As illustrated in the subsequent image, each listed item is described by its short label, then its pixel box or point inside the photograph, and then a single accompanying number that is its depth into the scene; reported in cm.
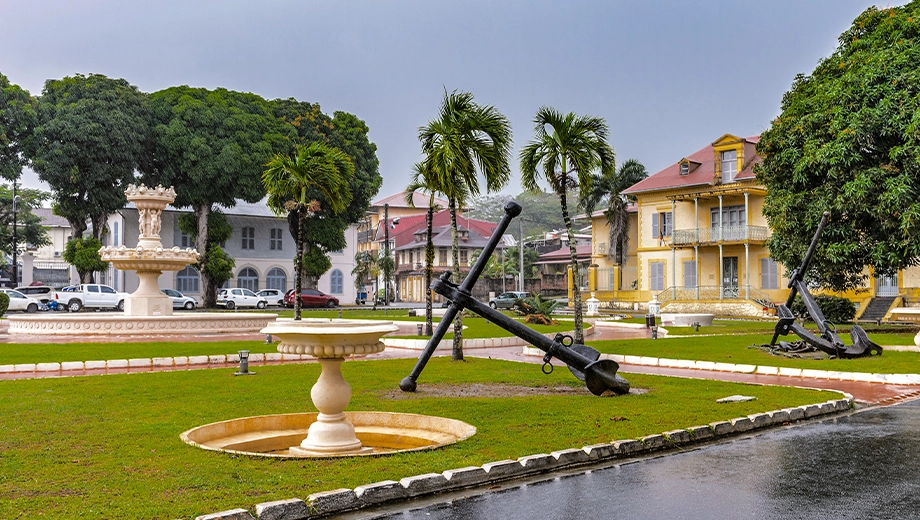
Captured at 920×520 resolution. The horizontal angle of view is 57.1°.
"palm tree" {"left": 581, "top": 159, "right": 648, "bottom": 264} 5734
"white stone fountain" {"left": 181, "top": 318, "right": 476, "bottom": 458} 809
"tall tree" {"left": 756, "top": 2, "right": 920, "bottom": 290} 2534
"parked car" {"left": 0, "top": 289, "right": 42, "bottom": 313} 4609
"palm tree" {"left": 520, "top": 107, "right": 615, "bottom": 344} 1917
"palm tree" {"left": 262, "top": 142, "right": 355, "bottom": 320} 2750
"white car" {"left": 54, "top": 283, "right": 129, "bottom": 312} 4662
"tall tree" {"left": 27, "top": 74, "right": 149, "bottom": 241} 4641
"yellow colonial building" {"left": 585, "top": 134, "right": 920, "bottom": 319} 4816
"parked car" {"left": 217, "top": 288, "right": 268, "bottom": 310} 5359
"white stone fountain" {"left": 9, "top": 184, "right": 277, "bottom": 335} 2770
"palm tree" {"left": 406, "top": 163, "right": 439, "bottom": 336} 1900
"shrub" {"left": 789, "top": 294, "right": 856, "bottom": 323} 3469
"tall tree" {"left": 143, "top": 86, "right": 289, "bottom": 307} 4944
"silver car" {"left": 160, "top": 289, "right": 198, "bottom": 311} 4934
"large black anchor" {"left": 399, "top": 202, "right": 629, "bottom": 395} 1070
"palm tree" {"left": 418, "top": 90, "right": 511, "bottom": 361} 1808
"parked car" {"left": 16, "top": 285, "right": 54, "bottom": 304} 4750
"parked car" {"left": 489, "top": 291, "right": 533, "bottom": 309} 5263
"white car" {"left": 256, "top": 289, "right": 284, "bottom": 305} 5661
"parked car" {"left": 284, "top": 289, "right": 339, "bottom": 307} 5482
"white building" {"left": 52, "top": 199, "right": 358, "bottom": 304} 5888
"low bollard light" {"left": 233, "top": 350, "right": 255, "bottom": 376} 1602
